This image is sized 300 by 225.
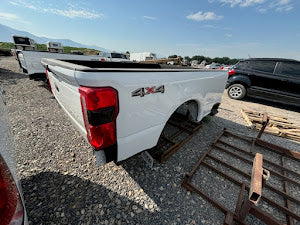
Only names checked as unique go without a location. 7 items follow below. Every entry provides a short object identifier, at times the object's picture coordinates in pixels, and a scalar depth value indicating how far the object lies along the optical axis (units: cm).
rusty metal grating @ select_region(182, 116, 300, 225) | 153
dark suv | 521
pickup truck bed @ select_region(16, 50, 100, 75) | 472
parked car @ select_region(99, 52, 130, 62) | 1511
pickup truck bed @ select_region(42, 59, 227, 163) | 105
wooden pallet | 352
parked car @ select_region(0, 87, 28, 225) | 66
